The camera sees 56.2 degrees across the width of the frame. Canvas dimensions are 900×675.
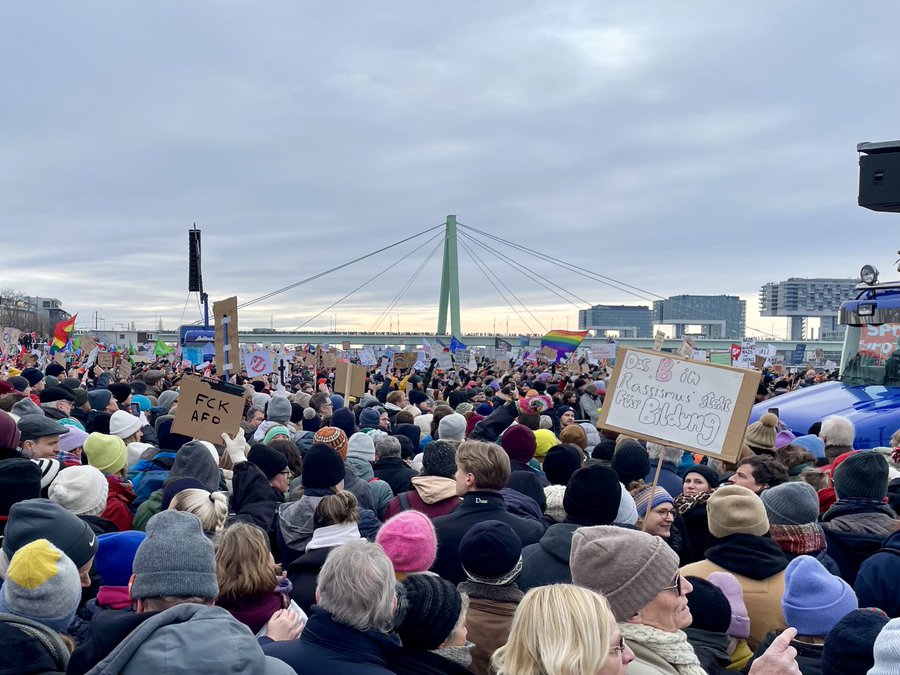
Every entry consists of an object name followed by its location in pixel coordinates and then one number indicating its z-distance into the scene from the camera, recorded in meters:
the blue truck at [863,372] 11.60
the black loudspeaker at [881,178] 5.38
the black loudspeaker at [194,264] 24.00
